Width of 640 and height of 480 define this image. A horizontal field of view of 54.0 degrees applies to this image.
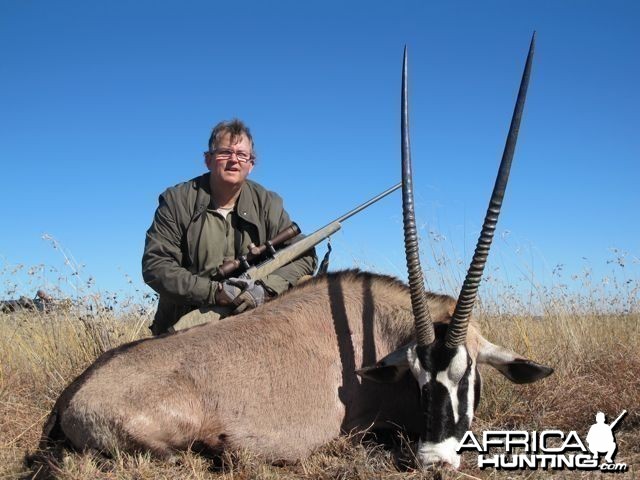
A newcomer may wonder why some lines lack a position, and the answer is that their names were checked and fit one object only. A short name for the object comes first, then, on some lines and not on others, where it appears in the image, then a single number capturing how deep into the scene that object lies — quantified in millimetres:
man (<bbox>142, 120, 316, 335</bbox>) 4977
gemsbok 3493
